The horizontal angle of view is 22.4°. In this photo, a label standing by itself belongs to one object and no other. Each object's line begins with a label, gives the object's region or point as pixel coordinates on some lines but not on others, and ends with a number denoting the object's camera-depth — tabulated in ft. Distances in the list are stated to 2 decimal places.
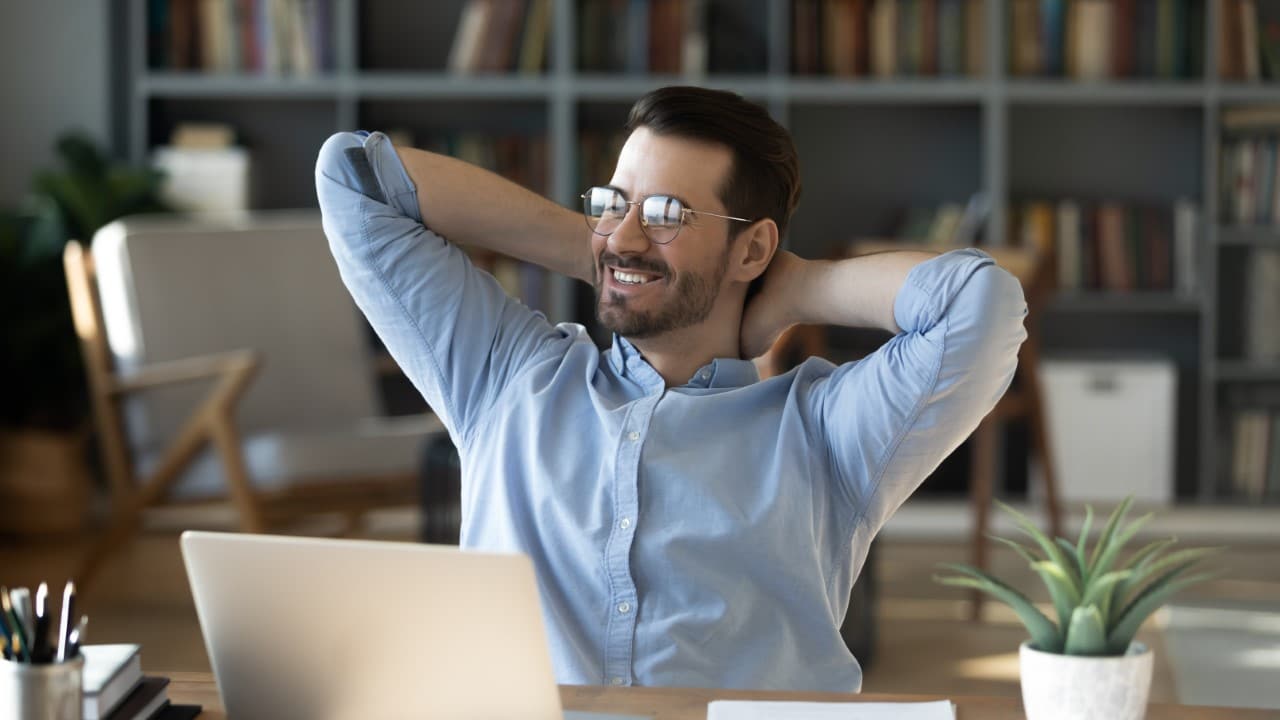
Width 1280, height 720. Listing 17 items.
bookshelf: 28.30
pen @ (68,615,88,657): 9.97
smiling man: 11.48
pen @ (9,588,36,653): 9.93
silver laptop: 9.87
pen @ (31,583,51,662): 9.90
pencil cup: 9.86
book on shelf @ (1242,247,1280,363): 28.38
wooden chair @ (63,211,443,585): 20.62
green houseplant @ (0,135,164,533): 26.35
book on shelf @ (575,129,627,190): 29.18
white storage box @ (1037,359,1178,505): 27.74
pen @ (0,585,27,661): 9.92
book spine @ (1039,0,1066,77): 28.64
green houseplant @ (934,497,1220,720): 9.98
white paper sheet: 10.33
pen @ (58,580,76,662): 9.95
